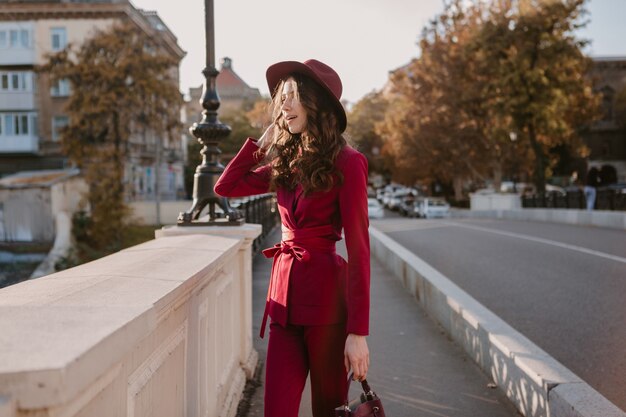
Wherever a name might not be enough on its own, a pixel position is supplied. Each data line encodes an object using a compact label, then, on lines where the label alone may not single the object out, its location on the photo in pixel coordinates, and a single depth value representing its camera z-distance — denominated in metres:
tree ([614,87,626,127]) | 69.12
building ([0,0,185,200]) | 45.16
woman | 2.66
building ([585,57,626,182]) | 73.38
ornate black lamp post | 5.32
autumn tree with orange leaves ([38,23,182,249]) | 35.16
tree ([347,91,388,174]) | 78.06
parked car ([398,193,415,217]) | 50.09
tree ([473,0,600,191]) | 34.50
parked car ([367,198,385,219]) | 47.31
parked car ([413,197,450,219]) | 42.69
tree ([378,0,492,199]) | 41.38
